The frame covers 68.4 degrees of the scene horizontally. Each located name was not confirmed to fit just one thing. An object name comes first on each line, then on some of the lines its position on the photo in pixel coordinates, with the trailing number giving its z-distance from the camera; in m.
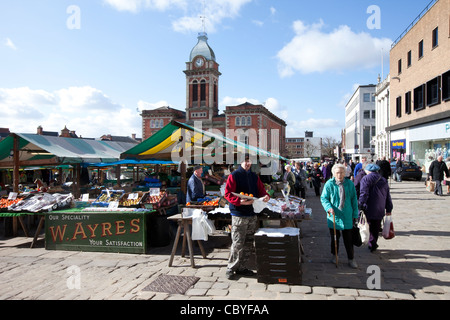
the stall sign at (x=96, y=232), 6.90
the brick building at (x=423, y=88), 21.66
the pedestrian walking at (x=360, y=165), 10.97
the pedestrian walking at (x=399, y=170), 23.33
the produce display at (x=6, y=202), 8.41
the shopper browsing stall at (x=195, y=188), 7.41
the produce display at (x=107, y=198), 7.93
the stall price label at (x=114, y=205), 7.50
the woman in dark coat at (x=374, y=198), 6.32
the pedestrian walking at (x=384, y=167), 12.30
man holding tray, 5.23
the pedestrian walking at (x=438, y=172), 14.47
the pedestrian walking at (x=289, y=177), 13.25
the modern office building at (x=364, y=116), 61.47
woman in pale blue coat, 5.61
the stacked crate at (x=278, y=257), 4.87
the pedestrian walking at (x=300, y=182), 15.00
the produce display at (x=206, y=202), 7.05
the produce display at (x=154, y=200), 7.34
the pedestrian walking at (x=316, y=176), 16.48
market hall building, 68.81
